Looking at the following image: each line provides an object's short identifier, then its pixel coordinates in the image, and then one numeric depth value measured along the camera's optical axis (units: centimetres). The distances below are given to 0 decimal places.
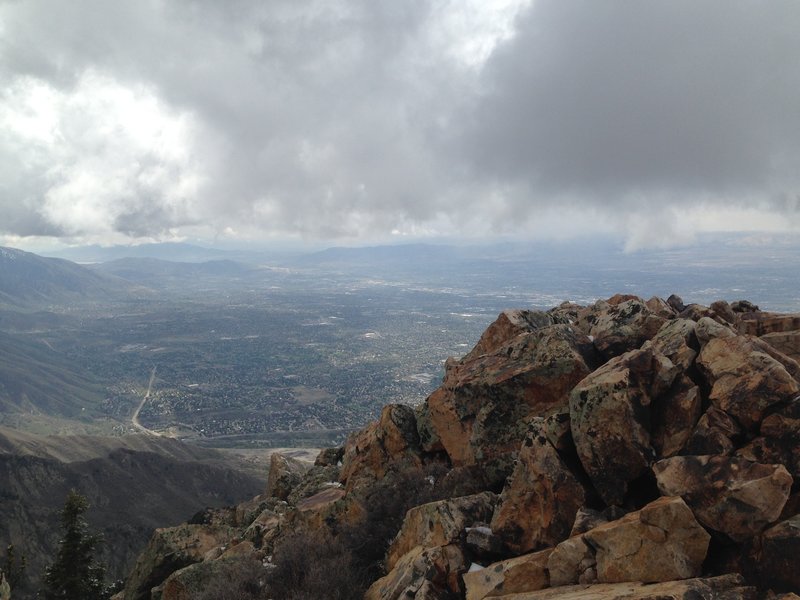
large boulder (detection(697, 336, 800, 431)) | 1099
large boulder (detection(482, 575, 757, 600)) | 839
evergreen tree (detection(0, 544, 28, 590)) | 3278
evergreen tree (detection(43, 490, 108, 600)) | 3275
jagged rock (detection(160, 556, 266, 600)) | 1593
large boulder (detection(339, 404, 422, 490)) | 2288
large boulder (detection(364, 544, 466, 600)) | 1171
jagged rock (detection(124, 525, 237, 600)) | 2053
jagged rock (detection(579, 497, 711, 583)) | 942
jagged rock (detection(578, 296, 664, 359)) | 1767
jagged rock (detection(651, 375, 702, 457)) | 1165
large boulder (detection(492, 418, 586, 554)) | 1196
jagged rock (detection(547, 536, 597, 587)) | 1022
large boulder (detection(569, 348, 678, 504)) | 1165
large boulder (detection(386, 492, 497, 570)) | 1312
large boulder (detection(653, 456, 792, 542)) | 932
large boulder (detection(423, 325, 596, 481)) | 1720
